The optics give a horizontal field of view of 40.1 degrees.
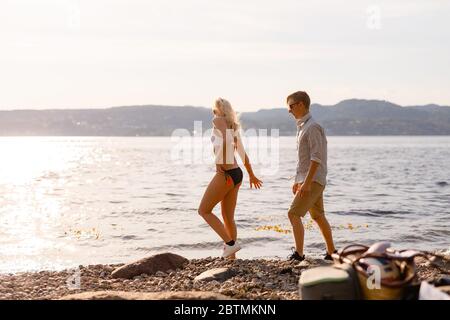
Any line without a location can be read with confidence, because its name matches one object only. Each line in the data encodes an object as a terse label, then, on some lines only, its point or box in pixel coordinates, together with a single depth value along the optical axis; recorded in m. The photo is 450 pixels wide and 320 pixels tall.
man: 8.98
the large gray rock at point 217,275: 8.62
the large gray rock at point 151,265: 9.84
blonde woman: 9.36
